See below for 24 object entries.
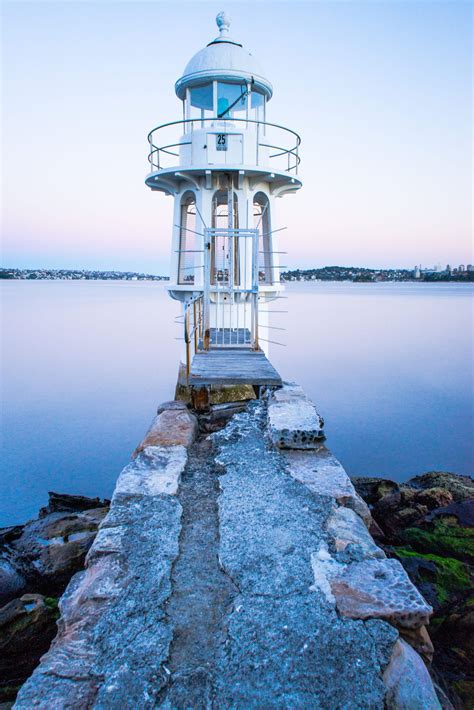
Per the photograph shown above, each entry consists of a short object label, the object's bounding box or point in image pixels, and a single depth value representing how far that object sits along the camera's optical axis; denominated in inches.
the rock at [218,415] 241.3
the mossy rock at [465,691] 142.7
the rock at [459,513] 267.7
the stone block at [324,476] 164.4
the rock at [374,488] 313.6
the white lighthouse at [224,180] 447.8
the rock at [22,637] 160.6
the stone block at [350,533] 135.3
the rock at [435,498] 304.3
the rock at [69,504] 335.9
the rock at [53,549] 218.4
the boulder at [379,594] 109.3
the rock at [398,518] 268.8
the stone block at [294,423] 203.5
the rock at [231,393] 299.4
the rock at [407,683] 92.2
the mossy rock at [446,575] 202.5
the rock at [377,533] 243.4
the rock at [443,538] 242.7
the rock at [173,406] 253.8
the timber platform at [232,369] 266.4
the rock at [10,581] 209.5
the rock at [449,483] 333.4
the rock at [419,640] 109.4
